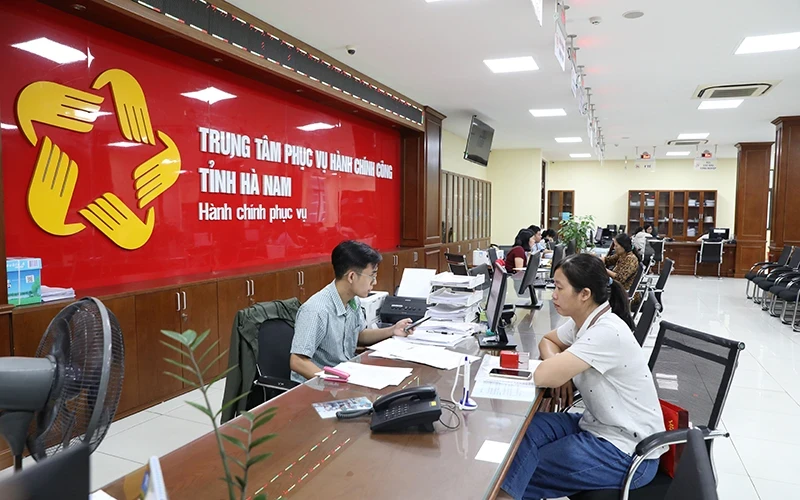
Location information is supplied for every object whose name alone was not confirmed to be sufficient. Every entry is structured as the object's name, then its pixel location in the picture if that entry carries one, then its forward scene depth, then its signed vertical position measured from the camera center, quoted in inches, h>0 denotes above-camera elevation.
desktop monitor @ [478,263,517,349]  119.0 -24.3
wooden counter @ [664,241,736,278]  529.3 -50.4
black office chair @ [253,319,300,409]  101.8 -30.1
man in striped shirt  103.7 -20.4
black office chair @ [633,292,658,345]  113.5 -24.0
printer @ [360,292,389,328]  156.1 -28.9
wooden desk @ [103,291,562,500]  55.4 -28.8
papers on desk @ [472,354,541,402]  85.8 -29.5
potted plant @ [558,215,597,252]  359.3 -16.6
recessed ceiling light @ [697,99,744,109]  334.6 +65.3
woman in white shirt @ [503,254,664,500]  79.2 -32.8
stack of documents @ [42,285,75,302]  136.7 -22.0
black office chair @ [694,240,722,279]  510.0 -41.7
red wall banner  140.6 +15.8
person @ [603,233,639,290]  234.5 -23.7
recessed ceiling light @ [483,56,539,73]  252.2 +68.0
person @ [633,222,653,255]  426.1 -25.5
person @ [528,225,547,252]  374.6 -23.5
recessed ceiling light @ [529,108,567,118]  368.1 +65.2
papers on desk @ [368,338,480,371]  103.0 -29.0
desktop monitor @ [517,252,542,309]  161.2 -22.0
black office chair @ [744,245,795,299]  362.9 -37.4
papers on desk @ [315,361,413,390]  89.5 -28.6
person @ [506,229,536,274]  293.7 -27.4
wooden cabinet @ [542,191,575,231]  704.4 +5.0
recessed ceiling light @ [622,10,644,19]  192.1 +68.9
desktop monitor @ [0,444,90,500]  21.9 -11.4
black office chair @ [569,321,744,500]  77.2 -28.7
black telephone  69.5 -26.3
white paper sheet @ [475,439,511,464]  63.7 -29.3
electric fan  44.4 -15.5
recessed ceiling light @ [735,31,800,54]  216.2 +67.4
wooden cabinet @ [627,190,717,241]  656.4 -3.8
